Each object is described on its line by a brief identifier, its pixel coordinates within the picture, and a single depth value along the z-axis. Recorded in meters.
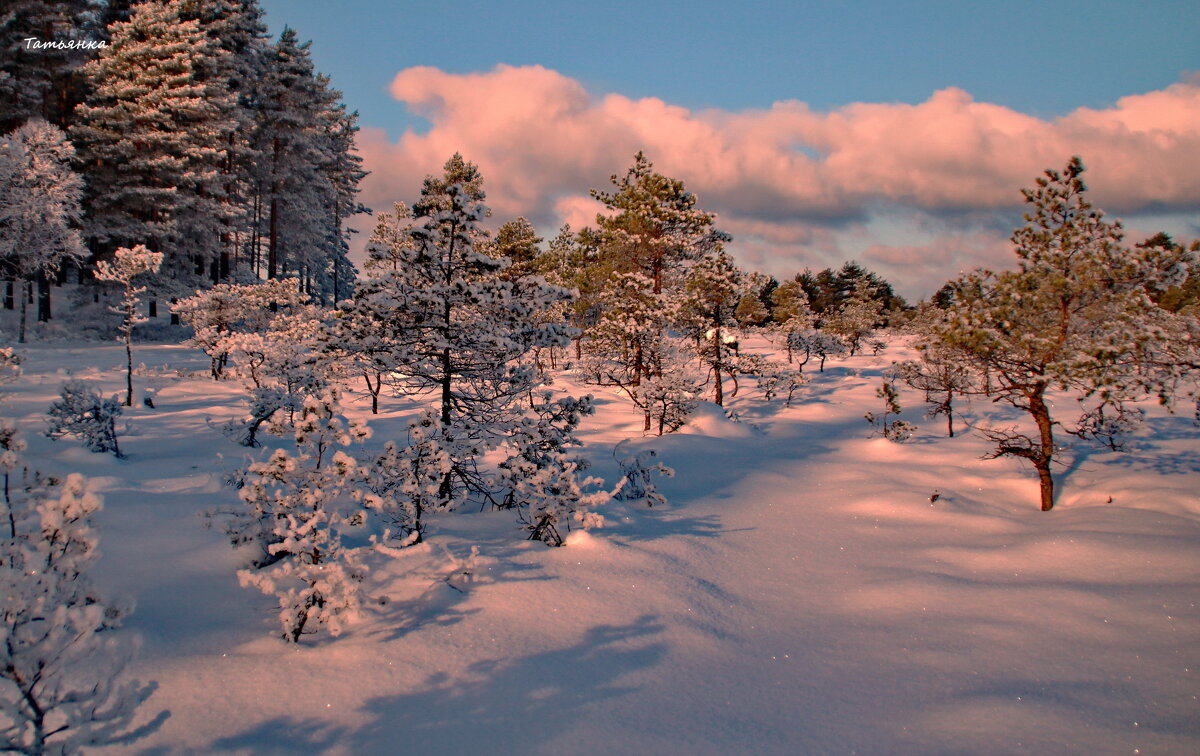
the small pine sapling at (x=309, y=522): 4.88
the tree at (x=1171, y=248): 9.54
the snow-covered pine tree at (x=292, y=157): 32.09
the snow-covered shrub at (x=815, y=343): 42.00
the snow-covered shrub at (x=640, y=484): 10.82
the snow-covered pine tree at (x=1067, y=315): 9.91
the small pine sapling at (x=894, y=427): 19.72
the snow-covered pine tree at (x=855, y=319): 46.38
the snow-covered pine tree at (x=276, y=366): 12.72
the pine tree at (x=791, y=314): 41.88
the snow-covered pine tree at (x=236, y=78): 28.78
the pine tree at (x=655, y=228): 21.56
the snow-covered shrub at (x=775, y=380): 27.69
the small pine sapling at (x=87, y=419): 11.09
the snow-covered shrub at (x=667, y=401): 18.34
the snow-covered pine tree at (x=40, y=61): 27.67
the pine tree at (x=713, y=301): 22.48
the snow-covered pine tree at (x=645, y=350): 18.59
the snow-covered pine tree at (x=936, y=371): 13.94
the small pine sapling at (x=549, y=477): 7.57
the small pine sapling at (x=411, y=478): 6.68
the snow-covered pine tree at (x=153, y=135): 25.44
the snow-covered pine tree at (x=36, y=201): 20.25
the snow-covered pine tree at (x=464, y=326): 8.20
